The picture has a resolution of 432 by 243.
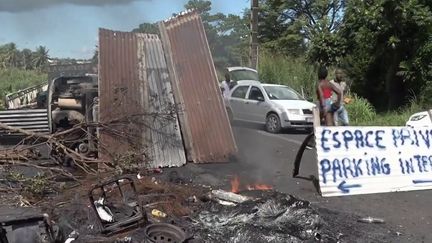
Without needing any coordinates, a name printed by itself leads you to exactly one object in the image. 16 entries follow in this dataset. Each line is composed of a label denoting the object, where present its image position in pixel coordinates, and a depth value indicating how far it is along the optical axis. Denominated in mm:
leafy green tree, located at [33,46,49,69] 90125
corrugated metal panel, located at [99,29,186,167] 10266
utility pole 27047
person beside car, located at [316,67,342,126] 12031
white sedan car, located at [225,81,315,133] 17703
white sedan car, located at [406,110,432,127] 12836
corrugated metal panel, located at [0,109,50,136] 13953
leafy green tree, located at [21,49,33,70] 84925
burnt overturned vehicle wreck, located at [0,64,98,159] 10148
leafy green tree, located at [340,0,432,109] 19906
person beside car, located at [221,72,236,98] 19469
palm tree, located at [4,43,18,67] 56756
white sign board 8844
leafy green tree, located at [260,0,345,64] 45844
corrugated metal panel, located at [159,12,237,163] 11188
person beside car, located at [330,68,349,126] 12281
